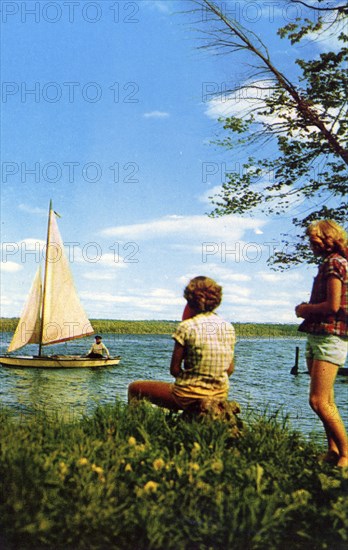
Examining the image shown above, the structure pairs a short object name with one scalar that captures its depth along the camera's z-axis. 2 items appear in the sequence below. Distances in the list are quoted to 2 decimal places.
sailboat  26.91
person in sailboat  28.57
